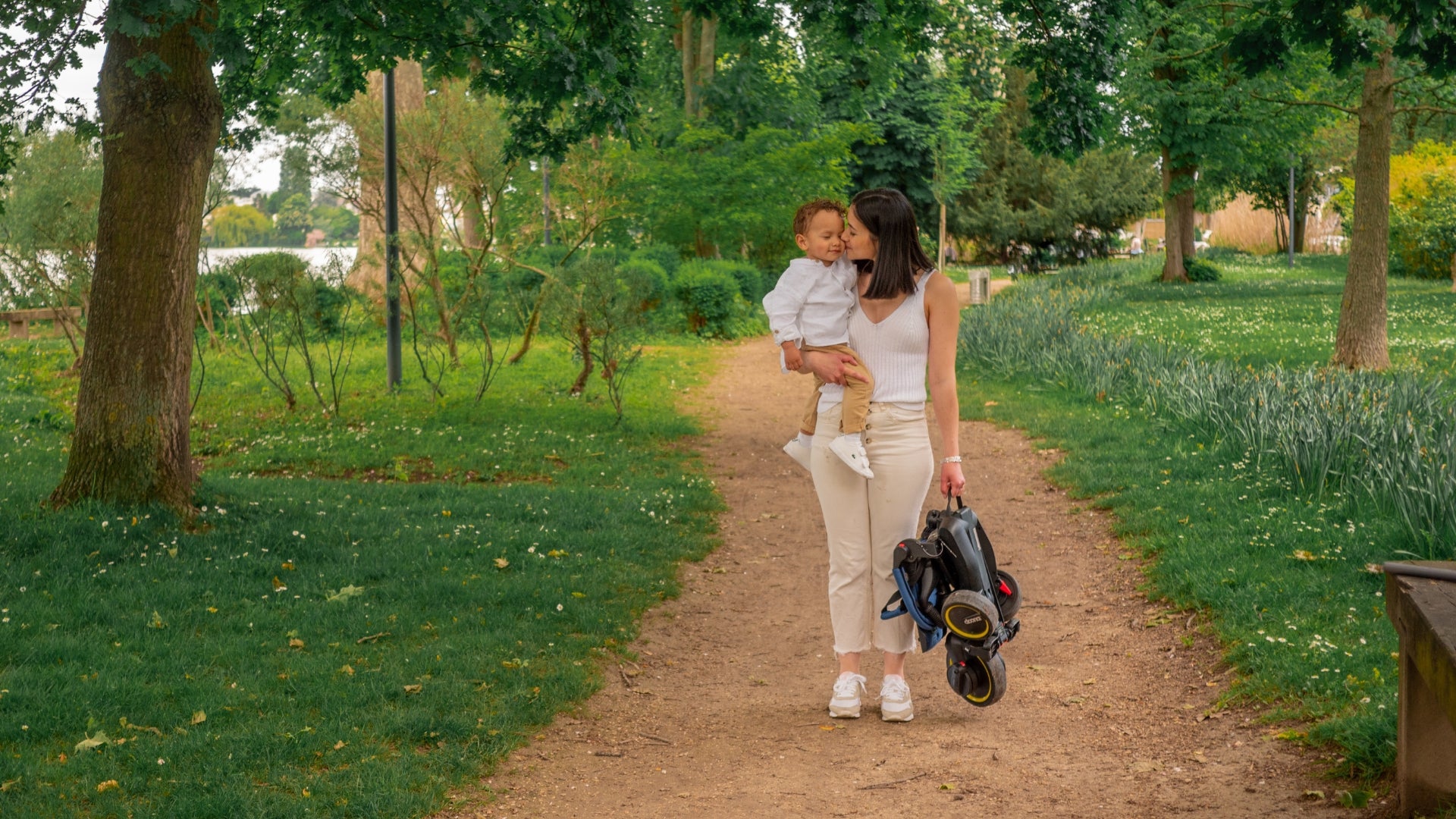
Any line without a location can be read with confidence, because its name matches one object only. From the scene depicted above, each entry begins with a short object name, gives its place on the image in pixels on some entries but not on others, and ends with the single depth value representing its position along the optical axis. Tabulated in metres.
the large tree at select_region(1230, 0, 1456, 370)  6.37
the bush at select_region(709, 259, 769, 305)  24.66
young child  4.32
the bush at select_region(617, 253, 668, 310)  12.28
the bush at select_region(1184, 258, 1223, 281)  31.08
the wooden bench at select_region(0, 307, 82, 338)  19.92
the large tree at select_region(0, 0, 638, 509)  7.09
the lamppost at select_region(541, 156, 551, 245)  26.64
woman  4.34
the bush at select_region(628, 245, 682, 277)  23.68
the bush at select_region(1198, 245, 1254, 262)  45.06
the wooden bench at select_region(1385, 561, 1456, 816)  3.36
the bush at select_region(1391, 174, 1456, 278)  28.06
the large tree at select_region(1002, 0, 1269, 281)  10.34
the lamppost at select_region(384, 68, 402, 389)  12.45
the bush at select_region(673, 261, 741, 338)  22.11
